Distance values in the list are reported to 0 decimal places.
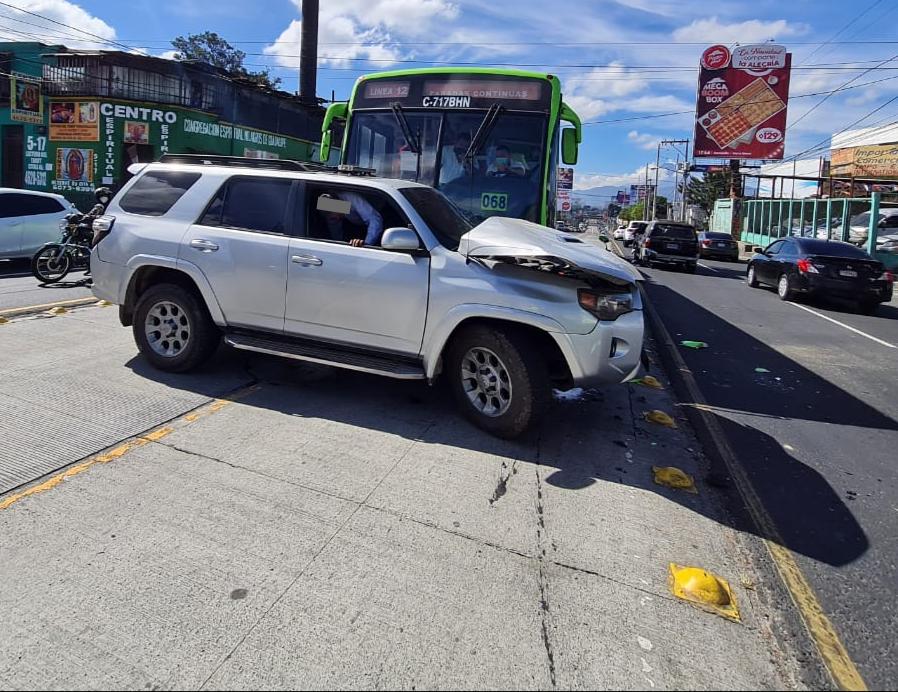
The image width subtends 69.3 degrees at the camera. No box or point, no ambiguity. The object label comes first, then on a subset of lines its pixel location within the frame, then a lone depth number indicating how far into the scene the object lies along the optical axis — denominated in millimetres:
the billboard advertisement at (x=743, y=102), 39438
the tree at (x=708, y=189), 68806
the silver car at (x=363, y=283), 4547
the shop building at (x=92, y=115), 28141
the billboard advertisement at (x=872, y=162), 40938
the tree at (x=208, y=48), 66062
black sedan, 13094
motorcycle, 11203
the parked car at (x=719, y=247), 28906
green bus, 7414
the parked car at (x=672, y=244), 22188
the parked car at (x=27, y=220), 13445
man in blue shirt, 5113
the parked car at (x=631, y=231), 39769
